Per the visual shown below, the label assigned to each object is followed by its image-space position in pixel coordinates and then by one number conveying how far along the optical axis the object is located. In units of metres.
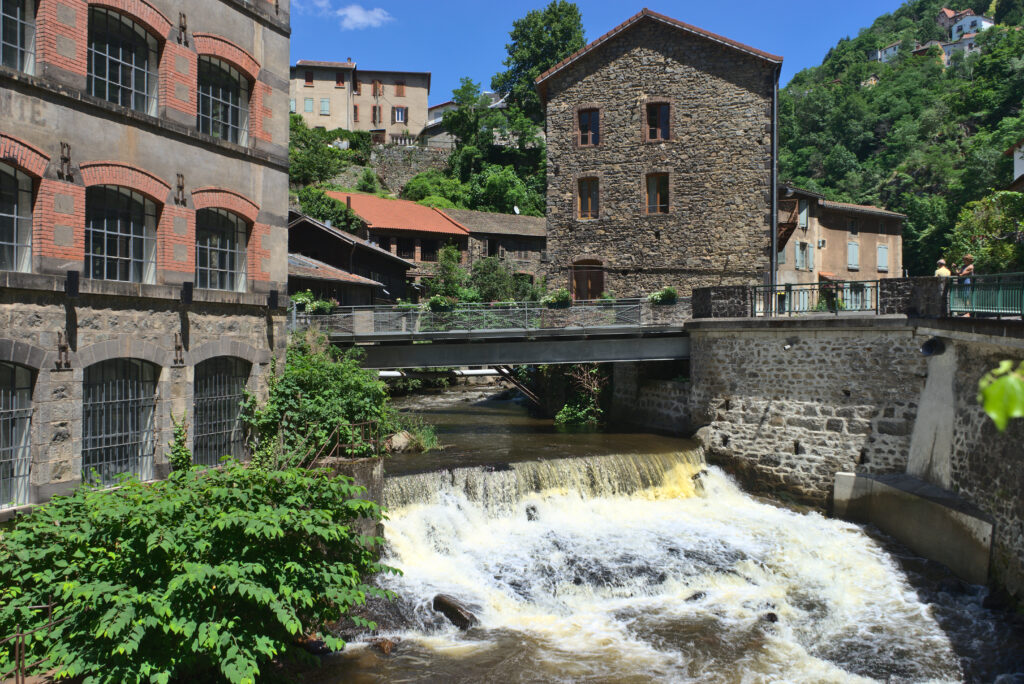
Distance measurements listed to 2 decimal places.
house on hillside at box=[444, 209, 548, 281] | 43.91
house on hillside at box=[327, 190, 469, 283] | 40.72
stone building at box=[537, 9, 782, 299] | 26.22
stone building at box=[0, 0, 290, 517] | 10.54
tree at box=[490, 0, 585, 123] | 55.72
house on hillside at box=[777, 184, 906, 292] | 31.14
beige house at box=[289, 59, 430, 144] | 69.06
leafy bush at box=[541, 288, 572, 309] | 21.81
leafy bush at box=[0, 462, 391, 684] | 7.52
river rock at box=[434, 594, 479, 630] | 11.41
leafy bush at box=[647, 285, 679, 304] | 21.55
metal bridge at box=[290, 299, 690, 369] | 19.59
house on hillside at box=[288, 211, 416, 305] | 25.14
